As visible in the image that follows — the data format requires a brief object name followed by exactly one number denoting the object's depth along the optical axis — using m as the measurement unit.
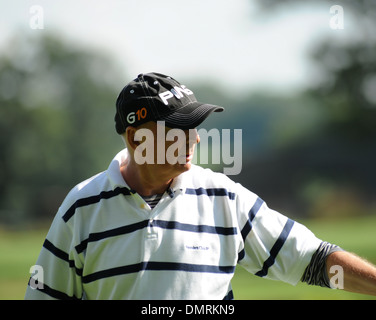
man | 4.36
